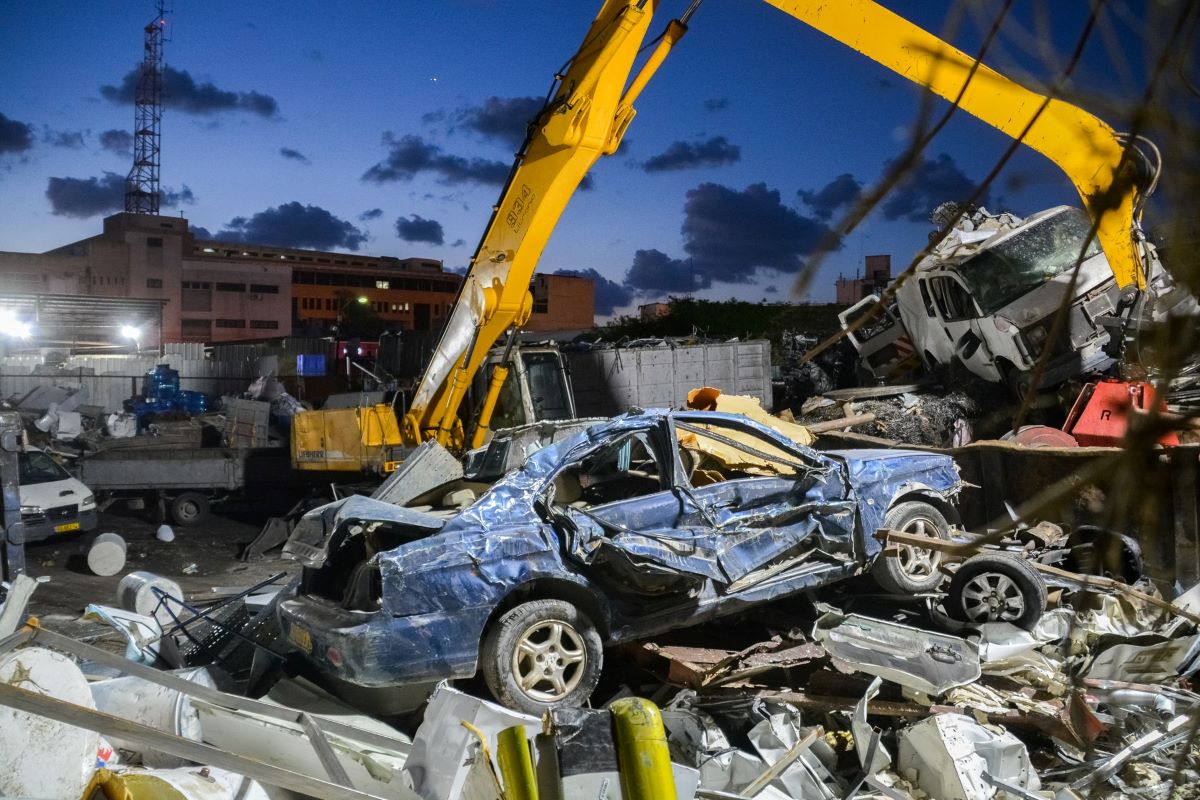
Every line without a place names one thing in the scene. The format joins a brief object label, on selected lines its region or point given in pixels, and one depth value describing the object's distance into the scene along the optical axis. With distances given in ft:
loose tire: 19.90
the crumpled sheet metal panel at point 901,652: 15.97
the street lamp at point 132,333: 101.71
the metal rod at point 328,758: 11.57
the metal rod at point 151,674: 11.87
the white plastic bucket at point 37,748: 10.53
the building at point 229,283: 166.71
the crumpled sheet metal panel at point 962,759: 13.78
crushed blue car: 16.87
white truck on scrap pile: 34.14
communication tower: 188.03
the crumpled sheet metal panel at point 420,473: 29.60
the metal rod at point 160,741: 7.96
